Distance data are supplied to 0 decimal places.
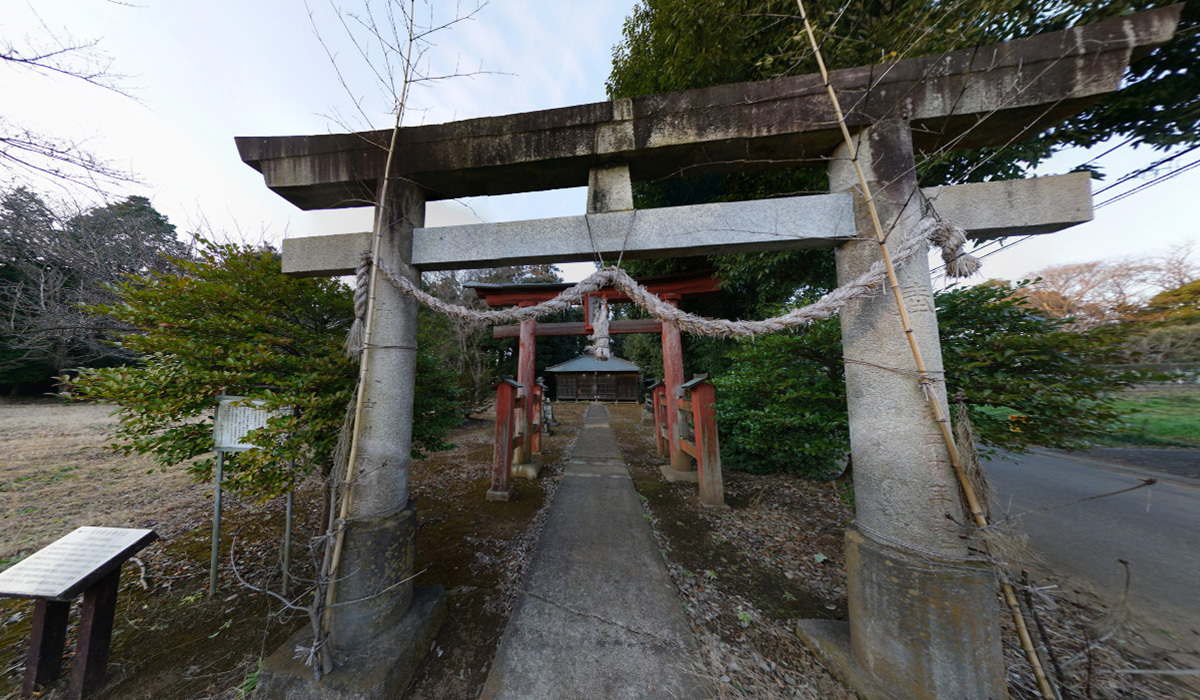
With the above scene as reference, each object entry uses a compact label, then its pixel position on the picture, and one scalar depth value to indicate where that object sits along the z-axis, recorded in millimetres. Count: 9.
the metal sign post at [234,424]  2602
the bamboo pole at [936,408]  1580
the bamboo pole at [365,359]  1975
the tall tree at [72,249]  5508
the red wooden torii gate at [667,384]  4688
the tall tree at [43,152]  3197
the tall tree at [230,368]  2363
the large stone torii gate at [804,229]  1824
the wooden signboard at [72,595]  1909
